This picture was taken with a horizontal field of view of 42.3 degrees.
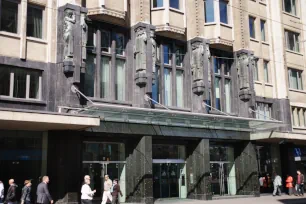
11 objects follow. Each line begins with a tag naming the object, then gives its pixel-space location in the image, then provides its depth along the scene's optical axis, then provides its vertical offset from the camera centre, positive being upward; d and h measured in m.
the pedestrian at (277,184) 28.77 -1.33
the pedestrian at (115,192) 19.81 -1.17
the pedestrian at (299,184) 28.87 -1.36
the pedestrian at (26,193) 15.81 -0.92
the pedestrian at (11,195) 16.78 -1.05
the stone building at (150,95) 20.09 +4.51
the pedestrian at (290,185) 29.05 -1.43
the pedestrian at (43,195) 14.11 -0.90
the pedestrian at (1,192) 17.75 -0.96
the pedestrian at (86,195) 14.47 -0.95
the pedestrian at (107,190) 18.28 -1.00
